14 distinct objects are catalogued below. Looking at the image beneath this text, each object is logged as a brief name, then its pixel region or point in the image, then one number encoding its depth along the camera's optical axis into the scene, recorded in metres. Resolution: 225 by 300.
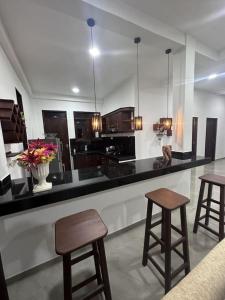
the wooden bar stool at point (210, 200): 1.81
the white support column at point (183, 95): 2.38
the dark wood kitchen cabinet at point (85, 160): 5.34
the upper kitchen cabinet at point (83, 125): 5.99
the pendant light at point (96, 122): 2.55
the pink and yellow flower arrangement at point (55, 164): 3.41
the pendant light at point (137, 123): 3.07
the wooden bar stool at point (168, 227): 1.27
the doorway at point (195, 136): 5.43
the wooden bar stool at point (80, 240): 0.94
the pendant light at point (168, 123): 3.00
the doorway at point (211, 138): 6.02
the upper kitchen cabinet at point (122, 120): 3.77
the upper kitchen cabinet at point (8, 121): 1.63
